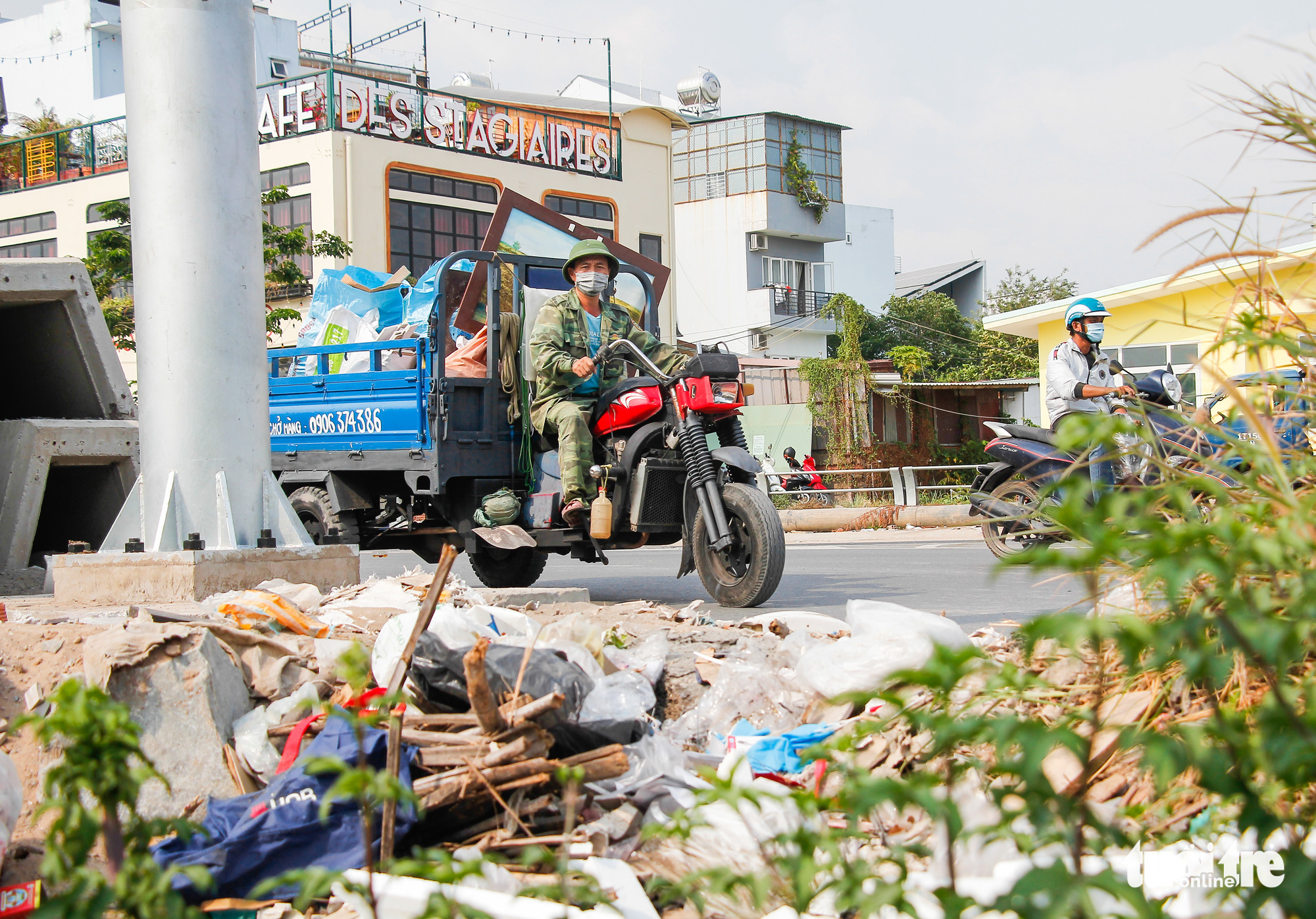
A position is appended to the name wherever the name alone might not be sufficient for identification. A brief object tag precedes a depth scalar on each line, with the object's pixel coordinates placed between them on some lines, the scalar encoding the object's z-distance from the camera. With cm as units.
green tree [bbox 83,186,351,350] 1989
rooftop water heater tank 4147
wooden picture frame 816
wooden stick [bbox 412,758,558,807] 276
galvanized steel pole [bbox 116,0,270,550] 564
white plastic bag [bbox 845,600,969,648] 403
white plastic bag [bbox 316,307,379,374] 962
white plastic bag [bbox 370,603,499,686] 378
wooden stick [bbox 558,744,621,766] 306
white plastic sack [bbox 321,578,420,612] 530
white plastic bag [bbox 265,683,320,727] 353
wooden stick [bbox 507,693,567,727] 296
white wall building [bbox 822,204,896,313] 4675
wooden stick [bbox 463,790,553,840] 283
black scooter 795
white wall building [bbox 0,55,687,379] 2483
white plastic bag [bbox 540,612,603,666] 437
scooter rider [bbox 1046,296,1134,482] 824
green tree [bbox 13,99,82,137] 3356
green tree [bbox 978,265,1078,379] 3472
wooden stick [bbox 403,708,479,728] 314
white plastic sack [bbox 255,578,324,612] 518
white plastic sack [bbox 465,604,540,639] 460
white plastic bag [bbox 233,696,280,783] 336
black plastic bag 332
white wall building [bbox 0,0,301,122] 4034
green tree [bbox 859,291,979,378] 3944
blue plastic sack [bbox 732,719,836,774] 333
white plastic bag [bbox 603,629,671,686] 420
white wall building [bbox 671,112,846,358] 4019
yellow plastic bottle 705
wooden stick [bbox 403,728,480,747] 299
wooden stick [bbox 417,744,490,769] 291
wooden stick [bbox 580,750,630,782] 303
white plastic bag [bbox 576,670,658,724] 343
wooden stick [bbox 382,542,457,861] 229
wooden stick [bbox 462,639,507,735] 277
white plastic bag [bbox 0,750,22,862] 275
